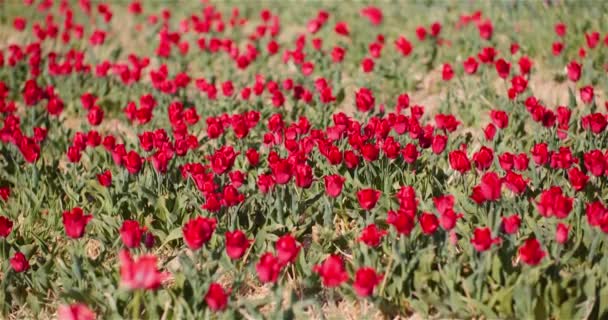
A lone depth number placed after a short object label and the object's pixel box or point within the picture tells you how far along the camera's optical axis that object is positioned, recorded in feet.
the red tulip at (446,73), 17.39
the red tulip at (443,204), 9.84
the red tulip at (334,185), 10.77
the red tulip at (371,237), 9.82
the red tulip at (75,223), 10.00
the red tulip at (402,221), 9.51
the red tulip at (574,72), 15.72
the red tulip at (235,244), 9.48
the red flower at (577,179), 10.54
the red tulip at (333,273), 8.86
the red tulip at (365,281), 8.90
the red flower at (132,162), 12.21
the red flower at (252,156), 12.46
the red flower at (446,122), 13.75
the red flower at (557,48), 17.63
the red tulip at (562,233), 9.33
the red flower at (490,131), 13.12
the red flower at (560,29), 19.15
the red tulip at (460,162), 11.26
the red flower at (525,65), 16.80
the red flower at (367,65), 18.35
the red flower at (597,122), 12.65
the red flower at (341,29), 21.84
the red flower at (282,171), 11.05
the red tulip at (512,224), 9.48
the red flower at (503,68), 16.21
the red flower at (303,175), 11.10
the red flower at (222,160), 11.75
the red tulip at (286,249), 9.13
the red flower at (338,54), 19.71
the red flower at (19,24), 23.80
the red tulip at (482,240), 9.19
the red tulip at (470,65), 17.06
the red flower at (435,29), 20.50
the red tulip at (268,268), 8.87
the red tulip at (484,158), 11.37
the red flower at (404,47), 19.58
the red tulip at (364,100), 15.24
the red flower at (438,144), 12.48
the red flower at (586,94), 14.58
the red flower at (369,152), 11.89
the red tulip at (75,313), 8.22
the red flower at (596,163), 10.80
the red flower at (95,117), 15.33
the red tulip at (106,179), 12.23
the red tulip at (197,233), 9.47
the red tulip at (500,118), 13.71
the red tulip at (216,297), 8.72
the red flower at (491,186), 10.07
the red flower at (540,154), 11.38
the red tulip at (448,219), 9.42
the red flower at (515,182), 10.44
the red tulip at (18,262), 10.37
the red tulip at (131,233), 9.70
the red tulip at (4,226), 10.71
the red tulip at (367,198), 10.35
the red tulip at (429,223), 9.53
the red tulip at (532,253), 8.83
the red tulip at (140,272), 7.88
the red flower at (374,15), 23.77
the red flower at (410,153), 11.93
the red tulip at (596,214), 9.30
